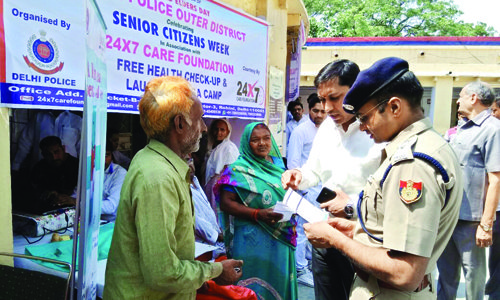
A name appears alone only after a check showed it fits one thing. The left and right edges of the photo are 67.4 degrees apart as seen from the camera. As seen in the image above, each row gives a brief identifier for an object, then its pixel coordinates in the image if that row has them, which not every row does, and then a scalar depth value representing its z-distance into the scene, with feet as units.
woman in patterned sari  9.60
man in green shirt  4.66
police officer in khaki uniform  4.24
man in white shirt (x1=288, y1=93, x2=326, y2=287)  17.92
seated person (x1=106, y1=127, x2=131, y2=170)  14.93
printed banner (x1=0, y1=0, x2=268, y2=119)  7.20
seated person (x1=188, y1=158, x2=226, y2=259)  11.16
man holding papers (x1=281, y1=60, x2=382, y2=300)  7.47
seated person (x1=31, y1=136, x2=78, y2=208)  11.21
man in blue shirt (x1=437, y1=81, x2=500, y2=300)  10.11
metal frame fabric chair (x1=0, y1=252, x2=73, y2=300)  6.20
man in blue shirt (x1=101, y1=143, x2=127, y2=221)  11.21
